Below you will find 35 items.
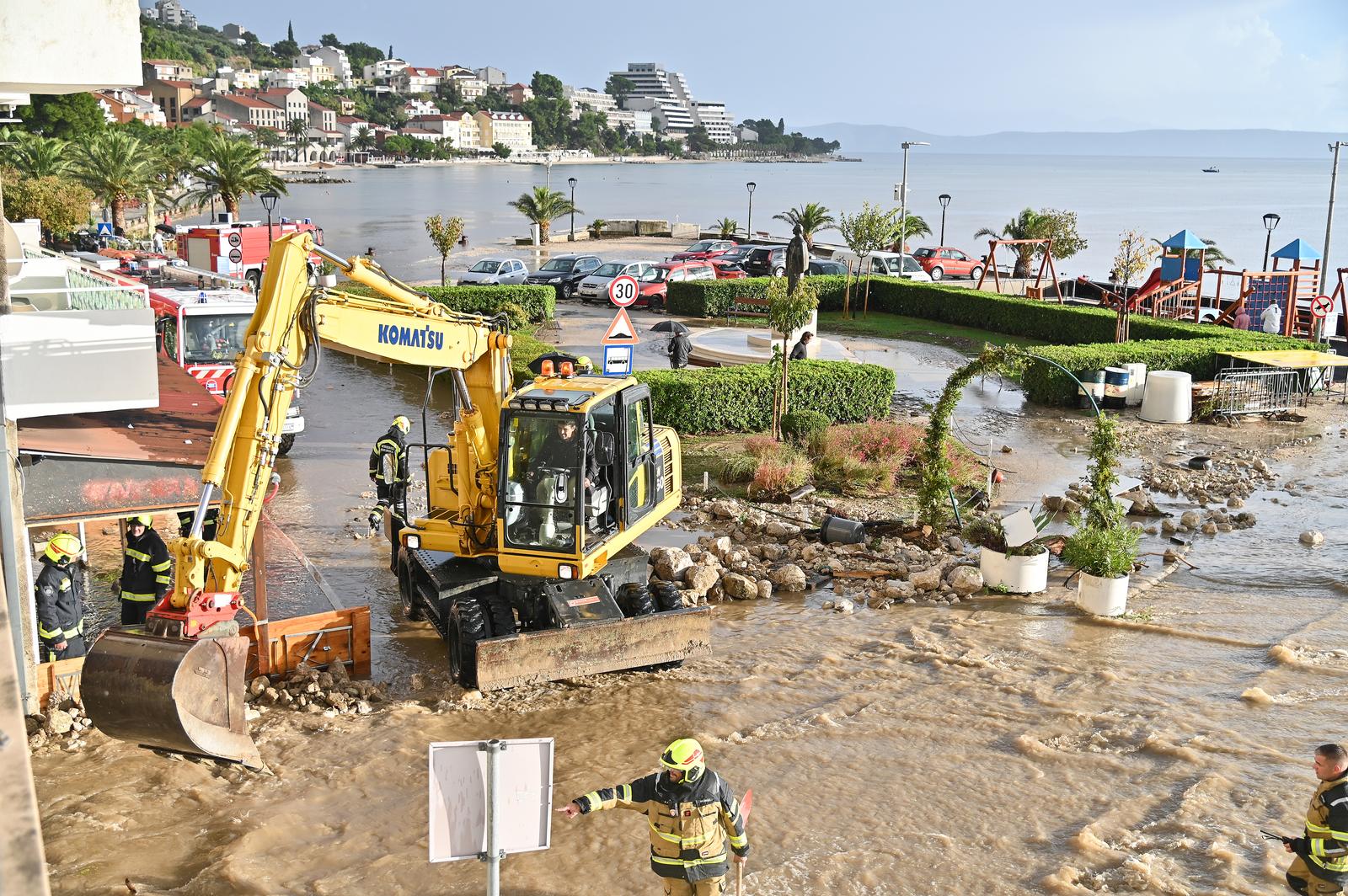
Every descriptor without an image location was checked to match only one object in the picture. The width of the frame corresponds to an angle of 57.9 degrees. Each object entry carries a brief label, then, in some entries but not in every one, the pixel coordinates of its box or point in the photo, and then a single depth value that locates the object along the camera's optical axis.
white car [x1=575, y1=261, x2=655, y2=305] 37.50
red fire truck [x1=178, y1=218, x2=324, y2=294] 34.91
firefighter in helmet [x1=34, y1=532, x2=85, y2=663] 10.59
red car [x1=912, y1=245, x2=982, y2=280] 45.16
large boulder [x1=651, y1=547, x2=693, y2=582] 14.00
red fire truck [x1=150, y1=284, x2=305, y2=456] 19.14
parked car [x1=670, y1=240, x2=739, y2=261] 42.34
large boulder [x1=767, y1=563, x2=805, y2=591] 13.98
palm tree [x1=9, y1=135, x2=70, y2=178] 52.75
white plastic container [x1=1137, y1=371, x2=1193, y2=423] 22.47
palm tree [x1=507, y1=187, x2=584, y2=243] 54.88
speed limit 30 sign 19.23
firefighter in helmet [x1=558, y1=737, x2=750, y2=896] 6.78
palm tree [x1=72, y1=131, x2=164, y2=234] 51.44
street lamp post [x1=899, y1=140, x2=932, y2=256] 41.16
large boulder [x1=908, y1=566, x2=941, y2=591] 13.96
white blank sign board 5.47
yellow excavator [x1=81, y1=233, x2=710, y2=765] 7.91
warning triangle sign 14.29
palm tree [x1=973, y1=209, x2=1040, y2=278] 44.44
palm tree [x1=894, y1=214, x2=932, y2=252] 47.63
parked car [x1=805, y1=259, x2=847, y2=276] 38.72
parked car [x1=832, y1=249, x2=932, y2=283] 40.12
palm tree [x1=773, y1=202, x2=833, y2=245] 47.16
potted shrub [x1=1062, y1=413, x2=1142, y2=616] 13.12
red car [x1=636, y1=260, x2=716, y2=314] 37.34
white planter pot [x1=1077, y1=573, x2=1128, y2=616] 13.09
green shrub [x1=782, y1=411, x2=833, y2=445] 19.70
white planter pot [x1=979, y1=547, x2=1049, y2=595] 13.84
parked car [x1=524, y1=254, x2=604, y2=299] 38.97
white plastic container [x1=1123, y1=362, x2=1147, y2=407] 23.95
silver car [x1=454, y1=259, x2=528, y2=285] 38.16
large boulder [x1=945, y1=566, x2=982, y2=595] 13.91
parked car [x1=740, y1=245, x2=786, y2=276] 42.19
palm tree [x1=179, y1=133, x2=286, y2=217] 49.69
